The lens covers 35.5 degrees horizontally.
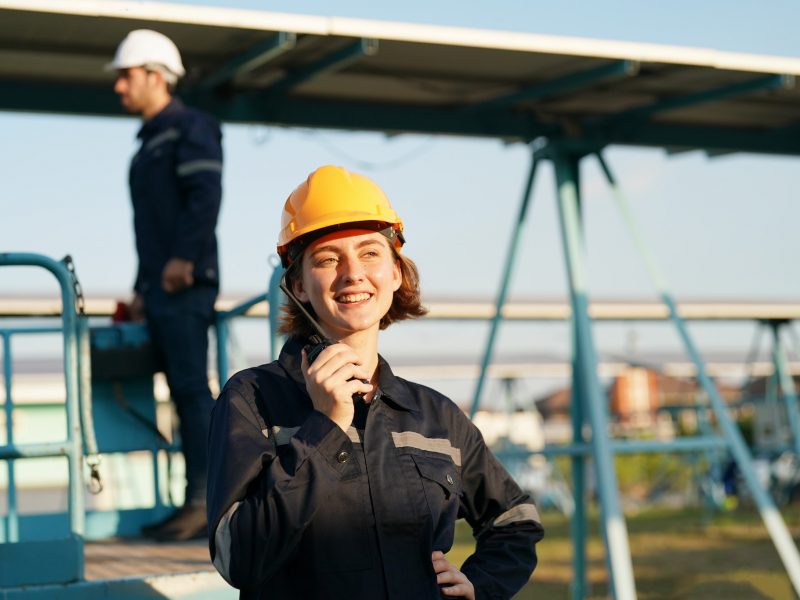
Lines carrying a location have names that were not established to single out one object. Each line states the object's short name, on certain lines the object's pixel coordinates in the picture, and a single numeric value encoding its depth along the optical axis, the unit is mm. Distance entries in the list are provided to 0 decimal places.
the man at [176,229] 5074
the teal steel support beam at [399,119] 6289
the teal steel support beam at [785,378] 12031
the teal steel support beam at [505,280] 7812
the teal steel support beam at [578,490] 7965
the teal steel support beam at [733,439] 7148
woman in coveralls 2160
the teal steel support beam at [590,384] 6781
